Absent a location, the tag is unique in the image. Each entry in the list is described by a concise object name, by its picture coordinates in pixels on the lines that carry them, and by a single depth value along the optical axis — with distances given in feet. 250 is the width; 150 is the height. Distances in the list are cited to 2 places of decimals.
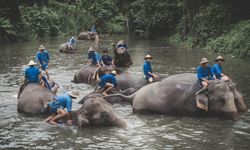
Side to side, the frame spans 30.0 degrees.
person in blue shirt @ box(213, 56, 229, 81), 46.66
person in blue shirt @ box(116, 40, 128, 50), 78.70
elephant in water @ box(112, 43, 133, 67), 77.12
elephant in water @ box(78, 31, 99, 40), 143.43
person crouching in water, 39.68
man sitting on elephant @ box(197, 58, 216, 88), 43.37
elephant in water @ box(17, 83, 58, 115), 43.62
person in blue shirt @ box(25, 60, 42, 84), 47.62
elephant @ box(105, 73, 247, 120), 41.98
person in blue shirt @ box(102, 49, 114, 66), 65.73
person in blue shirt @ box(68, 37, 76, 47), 102.18
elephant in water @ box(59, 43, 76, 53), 100.79
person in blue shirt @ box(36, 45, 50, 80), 61.00
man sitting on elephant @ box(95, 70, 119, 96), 50.55
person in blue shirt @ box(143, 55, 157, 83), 54.39
